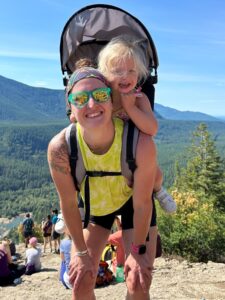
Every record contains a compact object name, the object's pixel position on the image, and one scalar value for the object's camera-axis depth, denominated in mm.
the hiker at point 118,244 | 5680
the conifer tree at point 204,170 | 27866
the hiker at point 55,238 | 10412
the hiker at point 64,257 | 5594
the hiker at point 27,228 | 11863
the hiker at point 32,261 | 7053
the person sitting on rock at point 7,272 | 6359
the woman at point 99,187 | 2161
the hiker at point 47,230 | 11343
